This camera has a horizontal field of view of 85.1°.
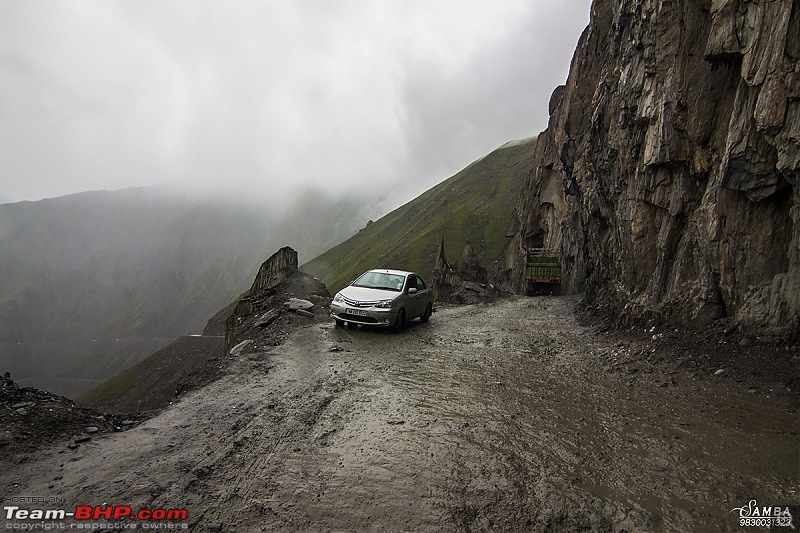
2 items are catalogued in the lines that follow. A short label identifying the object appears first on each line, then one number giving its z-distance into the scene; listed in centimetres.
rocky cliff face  862
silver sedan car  1451
